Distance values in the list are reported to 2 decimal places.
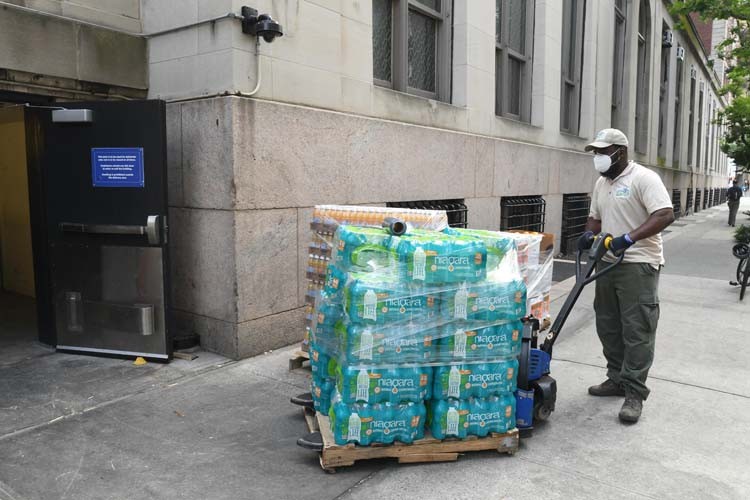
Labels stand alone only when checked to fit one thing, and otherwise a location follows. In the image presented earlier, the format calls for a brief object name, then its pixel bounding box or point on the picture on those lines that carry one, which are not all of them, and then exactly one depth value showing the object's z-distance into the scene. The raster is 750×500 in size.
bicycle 8.52
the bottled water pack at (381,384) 3.41
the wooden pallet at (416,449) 3.42
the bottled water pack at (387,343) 3.40
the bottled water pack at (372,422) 3.42
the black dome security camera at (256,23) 5.29
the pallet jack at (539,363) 3.80
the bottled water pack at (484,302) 3.54
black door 5.23
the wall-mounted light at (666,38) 22.12
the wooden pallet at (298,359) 5.14
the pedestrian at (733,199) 21.00
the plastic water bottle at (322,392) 3.82
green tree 14.52
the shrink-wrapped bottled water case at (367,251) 3.49
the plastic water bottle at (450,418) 3.55
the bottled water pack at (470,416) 3.55
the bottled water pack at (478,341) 3.55
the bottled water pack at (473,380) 3.56
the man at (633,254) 4.25
